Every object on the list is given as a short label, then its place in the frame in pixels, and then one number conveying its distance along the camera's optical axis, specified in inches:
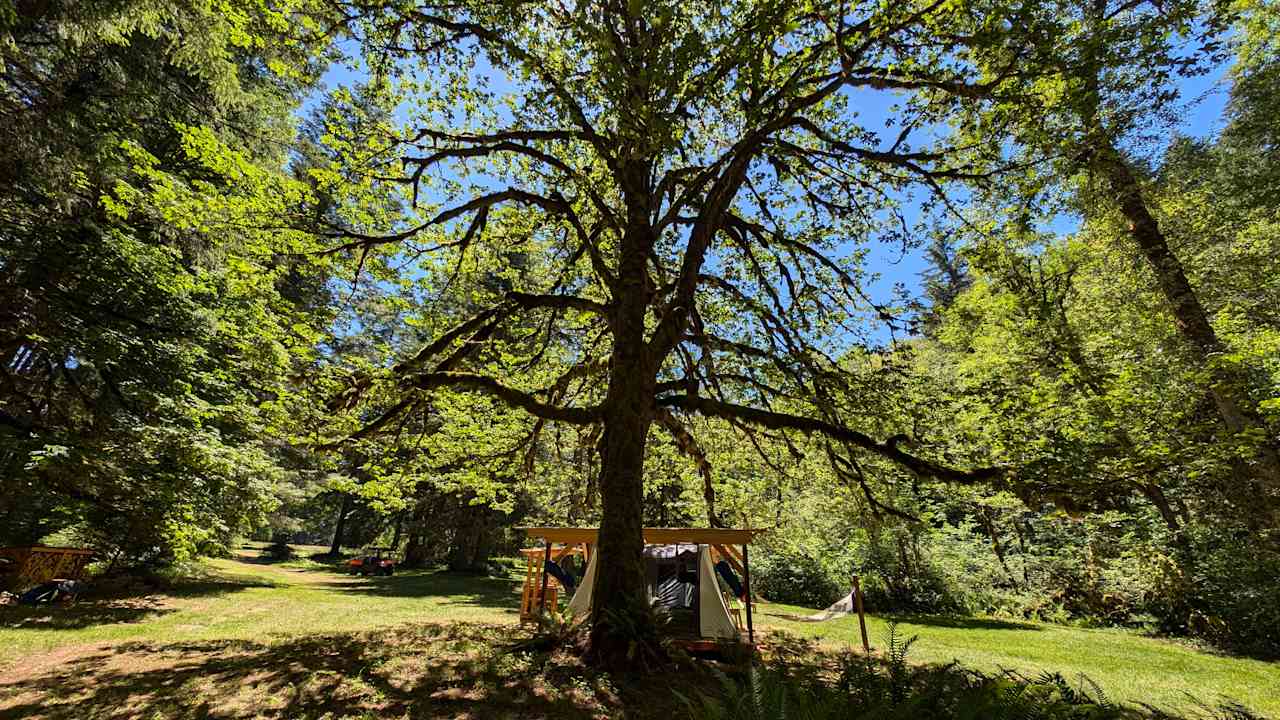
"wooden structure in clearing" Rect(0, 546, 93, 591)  434.0
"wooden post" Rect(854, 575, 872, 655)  381.0
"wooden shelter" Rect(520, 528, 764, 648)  383.2
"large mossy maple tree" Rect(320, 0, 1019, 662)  196.2
